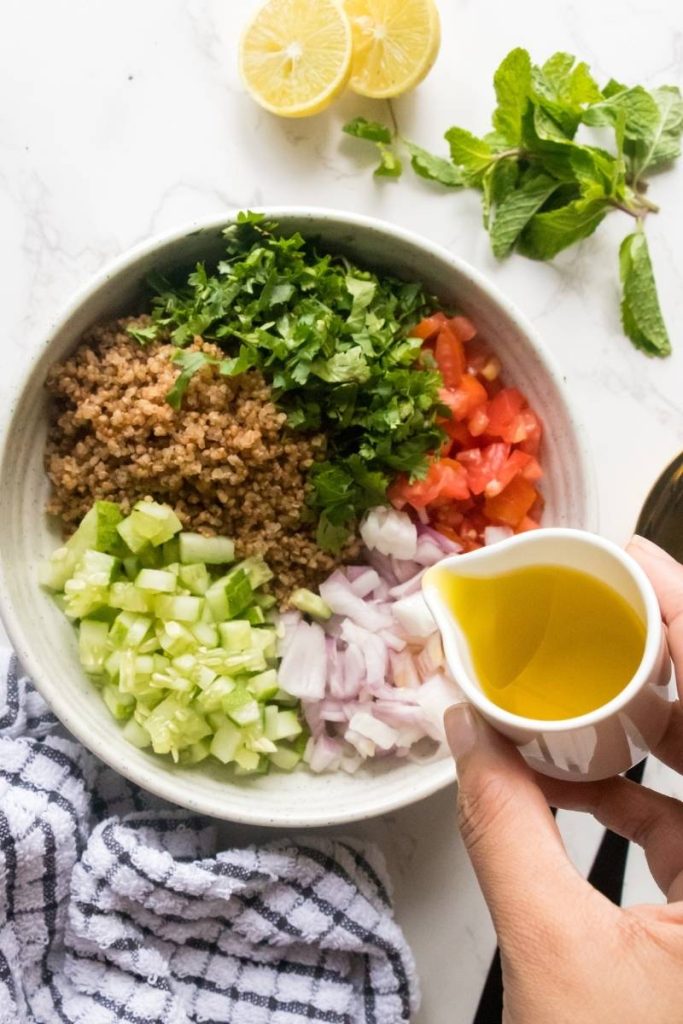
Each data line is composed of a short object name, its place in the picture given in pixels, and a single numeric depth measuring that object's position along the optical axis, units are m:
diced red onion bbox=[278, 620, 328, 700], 0.65
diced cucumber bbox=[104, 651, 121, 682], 0.64
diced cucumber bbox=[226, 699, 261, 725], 0.63
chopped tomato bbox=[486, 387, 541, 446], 0.65
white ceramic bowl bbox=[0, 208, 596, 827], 0.63
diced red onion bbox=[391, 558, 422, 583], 0.66
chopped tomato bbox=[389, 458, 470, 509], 0.65
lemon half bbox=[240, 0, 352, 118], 0.66
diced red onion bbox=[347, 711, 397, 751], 0.65
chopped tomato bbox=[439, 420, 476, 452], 0.66
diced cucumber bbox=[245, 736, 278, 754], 0.64
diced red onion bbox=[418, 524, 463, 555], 0.66
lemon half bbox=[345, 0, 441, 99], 0.66
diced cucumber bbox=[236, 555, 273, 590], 0.65
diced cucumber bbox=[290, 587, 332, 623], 0.66
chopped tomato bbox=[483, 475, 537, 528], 0.66
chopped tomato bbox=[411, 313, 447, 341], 0.65
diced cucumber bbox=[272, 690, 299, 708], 0.65
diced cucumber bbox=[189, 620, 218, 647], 0.64
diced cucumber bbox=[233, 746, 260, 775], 0.64
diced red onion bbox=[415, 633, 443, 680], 0.66
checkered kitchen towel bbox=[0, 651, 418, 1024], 0.65
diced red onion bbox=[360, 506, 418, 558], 0.65
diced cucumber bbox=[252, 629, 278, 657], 0.65
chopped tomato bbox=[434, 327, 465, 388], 0.65
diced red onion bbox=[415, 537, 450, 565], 0.66
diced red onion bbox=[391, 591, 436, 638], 0.65
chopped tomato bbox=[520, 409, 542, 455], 0.66
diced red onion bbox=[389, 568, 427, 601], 0.66
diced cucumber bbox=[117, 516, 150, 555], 0.63
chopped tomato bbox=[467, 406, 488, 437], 0.66
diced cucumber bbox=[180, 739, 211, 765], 0.64
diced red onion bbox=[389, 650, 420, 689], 0.66
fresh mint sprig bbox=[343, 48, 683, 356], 0.67
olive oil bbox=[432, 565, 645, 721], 0.53
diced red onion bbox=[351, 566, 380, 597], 0.66
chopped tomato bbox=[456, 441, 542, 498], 0.65
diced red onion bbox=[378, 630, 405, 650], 0.66
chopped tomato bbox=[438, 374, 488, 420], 0.65
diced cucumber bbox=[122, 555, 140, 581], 0.64
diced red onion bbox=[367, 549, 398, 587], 0.66
